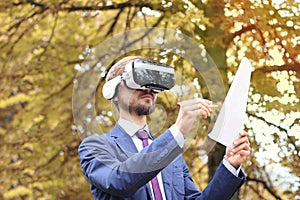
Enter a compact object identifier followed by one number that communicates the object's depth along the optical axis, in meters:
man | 1.86
